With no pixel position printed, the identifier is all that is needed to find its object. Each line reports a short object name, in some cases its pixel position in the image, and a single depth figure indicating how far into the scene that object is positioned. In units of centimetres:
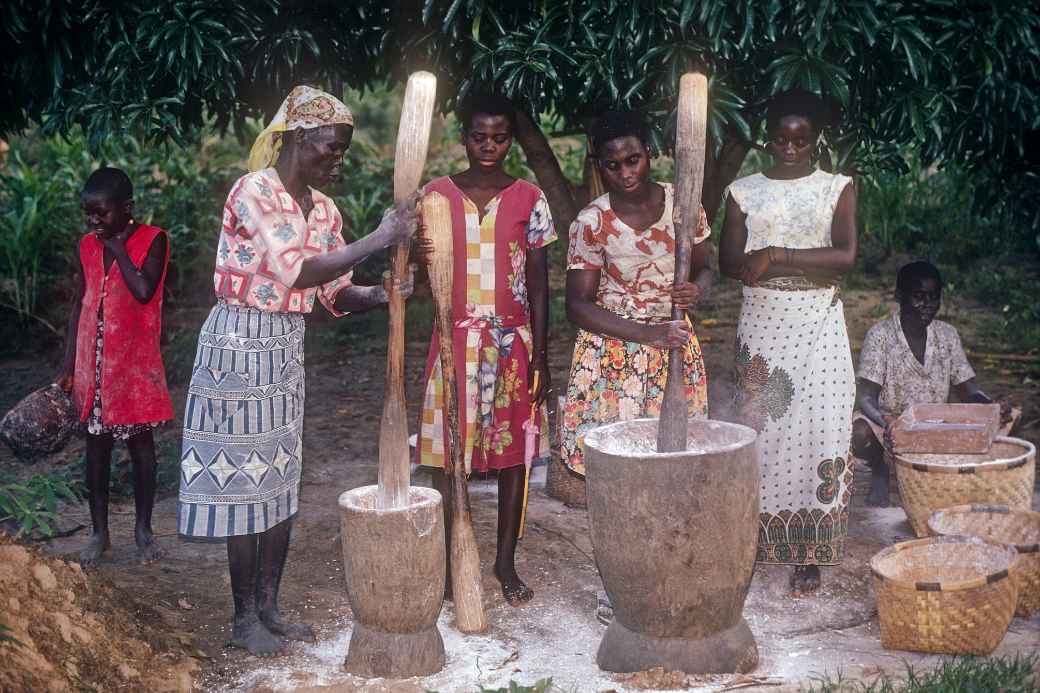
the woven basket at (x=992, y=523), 436
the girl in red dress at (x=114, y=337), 472
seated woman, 519
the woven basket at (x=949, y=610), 373
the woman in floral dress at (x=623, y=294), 409
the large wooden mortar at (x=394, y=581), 362
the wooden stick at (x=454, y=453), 373
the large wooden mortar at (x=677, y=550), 353
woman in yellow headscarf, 367
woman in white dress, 425
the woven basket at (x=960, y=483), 459
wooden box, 488
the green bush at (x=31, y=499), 392
